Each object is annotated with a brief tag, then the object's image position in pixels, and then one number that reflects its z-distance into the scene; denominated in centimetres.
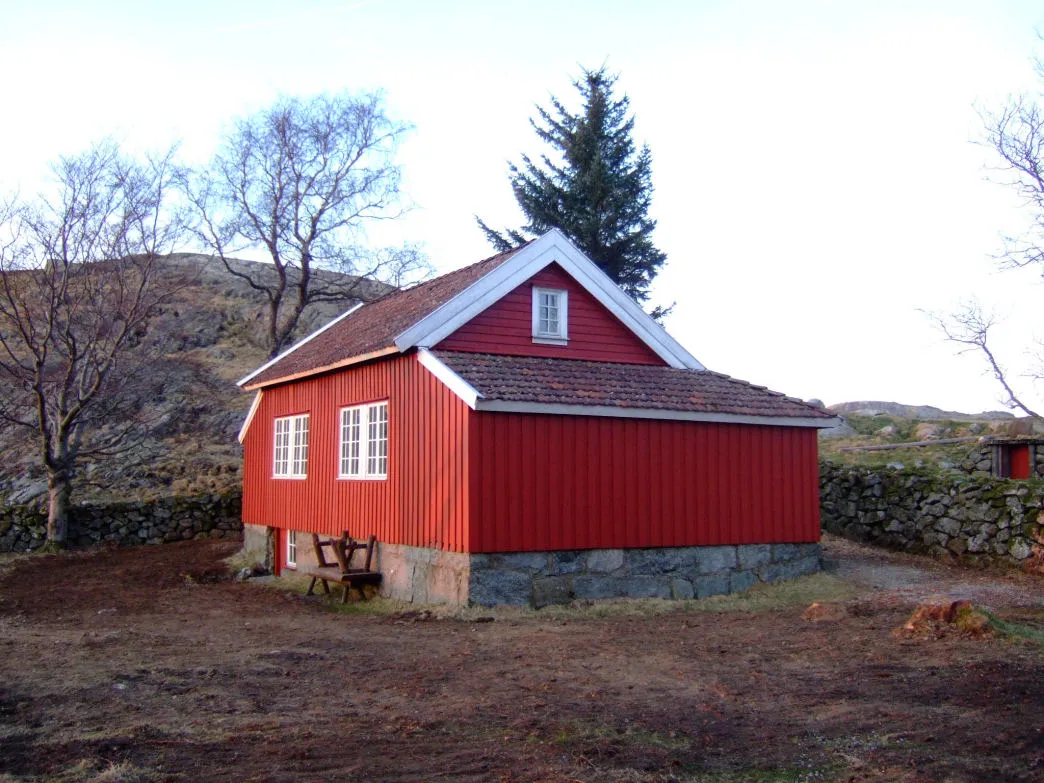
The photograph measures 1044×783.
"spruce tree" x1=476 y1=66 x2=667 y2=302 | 3091
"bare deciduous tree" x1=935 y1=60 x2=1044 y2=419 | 1977
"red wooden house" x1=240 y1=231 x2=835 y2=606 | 1266
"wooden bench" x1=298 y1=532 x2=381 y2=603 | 1426
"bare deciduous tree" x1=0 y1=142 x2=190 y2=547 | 2042
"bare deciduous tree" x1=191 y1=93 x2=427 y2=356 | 2947
